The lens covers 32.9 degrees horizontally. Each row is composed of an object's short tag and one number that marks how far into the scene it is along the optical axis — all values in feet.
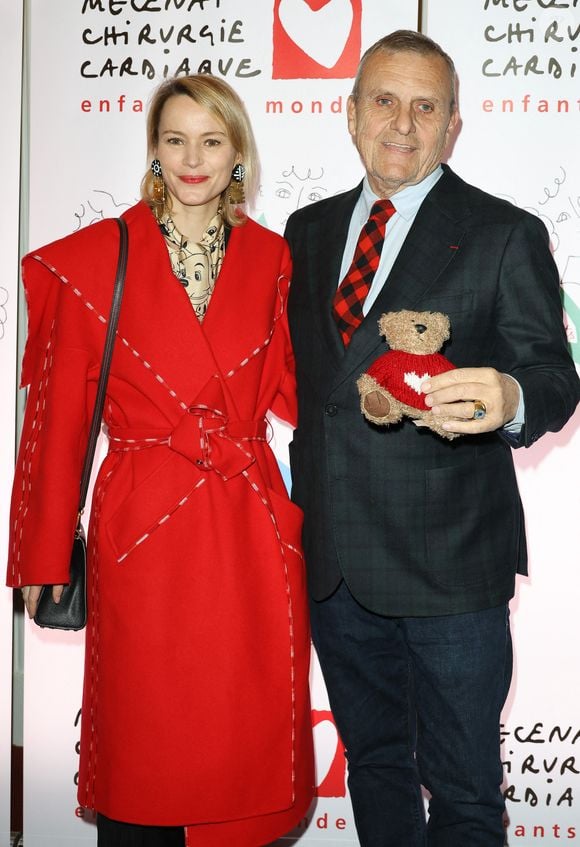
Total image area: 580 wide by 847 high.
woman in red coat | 6.66
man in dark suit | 6.73
